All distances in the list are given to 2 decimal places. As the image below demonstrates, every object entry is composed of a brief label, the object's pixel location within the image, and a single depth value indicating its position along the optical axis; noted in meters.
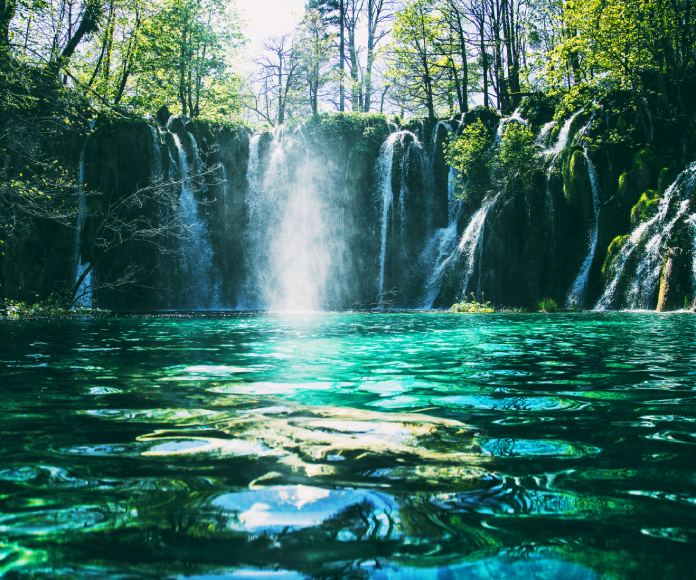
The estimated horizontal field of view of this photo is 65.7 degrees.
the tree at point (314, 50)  35.50
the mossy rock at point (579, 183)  19.47
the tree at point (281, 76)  38.97
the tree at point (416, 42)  29.16
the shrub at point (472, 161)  22.30
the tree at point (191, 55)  28.11
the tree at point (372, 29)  39.16
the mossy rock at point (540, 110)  24.49
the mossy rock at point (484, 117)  25.50
